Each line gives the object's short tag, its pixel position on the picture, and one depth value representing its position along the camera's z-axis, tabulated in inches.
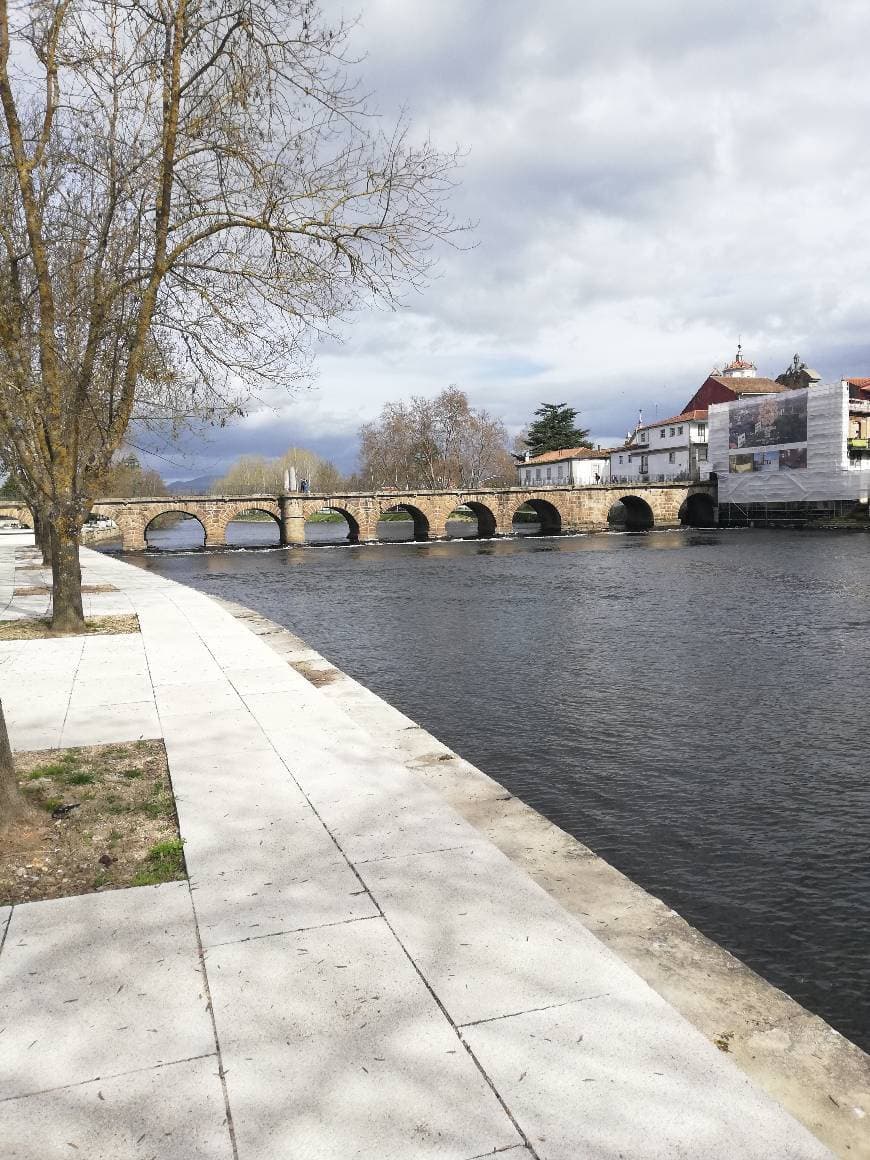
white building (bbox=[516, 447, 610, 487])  3826.3
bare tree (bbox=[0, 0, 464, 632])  368.2
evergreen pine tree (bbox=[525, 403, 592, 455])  4276.6
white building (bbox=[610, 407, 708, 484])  3211.1
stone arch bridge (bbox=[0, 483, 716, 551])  2408.2
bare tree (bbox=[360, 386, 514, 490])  3555.6
